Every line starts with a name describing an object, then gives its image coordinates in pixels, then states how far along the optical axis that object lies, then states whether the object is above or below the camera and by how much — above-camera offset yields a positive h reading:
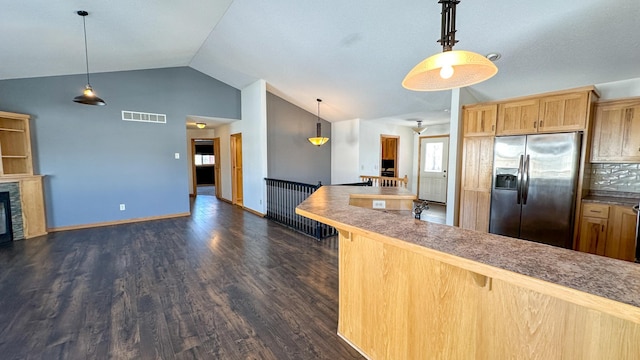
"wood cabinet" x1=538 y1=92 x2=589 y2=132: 3.32 +0.69
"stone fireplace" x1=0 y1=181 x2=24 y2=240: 4.13 -0.74
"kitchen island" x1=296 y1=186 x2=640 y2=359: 0.88 -0.58
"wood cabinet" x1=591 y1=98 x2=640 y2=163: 3.23 +0.43
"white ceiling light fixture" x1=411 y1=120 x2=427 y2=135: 7.16 +0.98
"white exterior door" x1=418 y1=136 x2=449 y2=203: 7.41 -0.11
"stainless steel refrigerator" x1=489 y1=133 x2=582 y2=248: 3.40 -0.28
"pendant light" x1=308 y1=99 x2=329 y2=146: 6.38 +0.57
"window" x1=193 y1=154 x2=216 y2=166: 12.61 +0.18
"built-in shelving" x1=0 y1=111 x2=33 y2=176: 4.28 +0.25
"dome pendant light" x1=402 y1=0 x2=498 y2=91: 1.38 +0.55
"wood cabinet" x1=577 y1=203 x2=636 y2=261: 3.07 -0.77
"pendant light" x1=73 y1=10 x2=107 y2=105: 3.50 +0.83
